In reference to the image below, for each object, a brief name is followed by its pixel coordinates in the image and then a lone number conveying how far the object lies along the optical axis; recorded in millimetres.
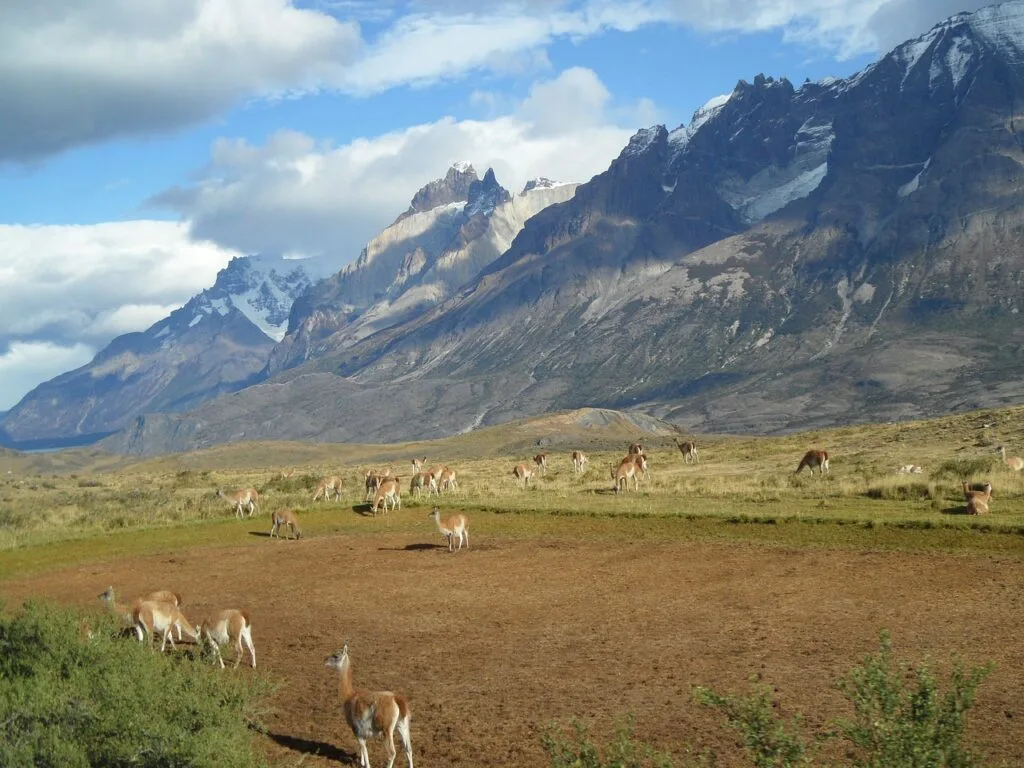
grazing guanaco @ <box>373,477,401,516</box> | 46094
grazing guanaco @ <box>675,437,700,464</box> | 69938
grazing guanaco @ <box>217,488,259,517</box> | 48897
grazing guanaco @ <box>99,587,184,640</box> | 23438
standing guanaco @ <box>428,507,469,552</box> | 35281
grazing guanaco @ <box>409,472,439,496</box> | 52750
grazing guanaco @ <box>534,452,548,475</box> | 66438
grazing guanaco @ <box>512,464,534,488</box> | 56550
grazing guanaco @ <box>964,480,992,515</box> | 33500
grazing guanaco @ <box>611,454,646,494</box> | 48750
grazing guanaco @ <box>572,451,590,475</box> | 65312
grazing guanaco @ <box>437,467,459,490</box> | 53625
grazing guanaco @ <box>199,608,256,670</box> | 21469
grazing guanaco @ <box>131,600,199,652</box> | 22969
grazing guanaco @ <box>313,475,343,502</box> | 53844
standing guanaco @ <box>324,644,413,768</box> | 15617
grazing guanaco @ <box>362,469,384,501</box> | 53469
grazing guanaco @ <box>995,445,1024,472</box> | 43094
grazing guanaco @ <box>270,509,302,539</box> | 41125
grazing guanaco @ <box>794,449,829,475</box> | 49406
